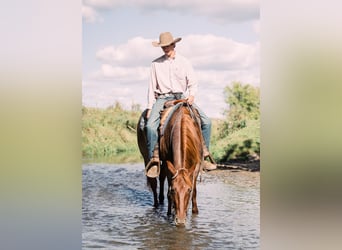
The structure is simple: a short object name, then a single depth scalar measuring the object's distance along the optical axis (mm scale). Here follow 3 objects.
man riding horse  4062
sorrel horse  3770
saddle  4039
